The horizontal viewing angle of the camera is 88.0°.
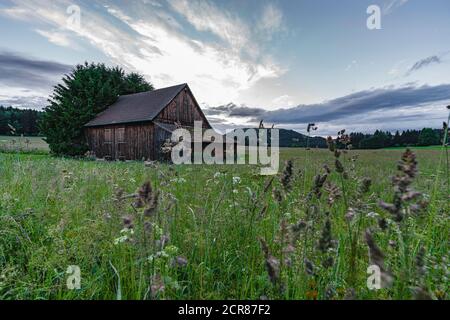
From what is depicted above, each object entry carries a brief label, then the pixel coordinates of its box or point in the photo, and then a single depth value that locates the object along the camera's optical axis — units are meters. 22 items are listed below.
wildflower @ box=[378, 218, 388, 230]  1.24
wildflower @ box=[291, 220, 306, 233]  1.49
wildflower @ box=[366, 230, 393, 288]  0.91
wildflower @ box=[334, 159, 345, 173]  1.63
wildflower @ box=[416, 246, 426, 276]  1.18
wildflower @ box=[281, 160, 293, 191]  1.68
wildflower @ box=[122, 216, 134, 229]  1.28
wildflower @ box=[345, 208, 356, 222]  1.75
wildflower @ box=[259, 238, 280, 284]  1.19
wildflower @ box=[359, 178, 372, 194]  1.58
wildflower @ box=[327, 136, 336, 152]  1.84
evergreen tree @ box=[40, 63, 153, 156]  31.45
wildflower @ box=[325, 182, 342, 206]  1.82
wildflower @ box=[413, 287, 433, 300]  0.94
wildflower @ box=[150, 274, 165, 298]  1.35
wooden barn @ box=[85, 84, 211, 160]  25.88
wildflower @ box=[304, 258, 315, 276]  1.32
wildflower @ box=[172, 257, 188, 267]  1.65
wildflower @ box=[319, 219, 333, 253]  1.26
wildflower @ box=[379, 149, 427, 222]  1.09
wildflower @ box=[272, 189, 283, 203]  1.76
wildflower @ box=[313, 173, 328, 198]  1.74
